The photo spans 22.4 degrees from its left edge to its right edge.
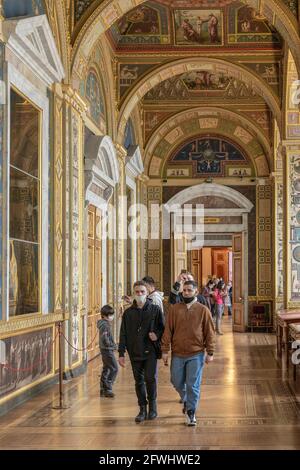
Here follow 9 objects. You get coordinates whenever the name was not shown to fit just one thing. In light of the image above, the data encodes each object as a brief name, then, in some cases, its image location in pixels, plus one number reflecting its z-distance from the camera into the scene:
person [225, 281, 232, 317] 28.15
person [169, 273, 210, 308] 11.09
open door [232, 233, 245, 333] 21.97
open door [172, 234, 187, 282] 22.15
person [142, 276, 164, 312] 9.92
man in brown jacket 7.86
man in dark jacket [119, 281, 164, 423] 8.05
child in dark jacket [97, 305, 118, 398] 9.90
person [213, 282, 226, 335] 21.56
